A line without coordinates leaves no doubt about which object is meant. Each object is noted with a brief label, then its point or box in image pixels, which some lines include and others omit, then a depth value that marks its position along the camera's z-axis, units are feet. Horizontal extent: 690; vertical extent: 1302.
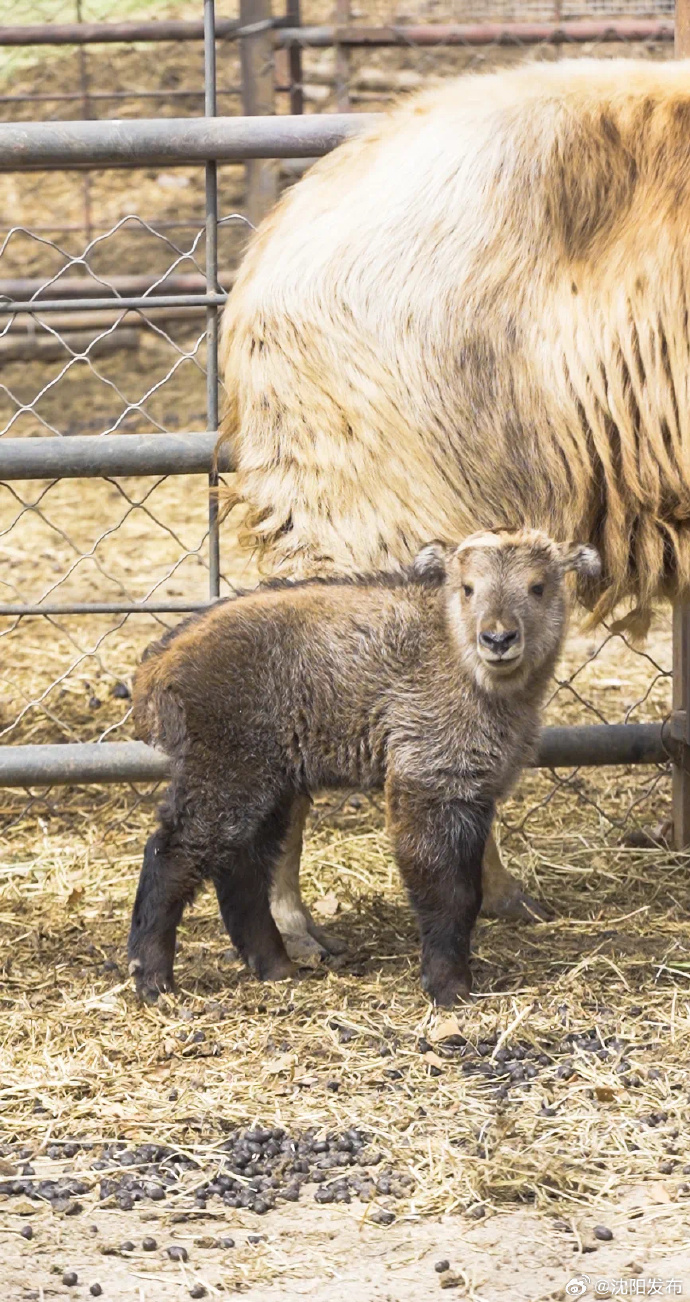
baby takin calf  23.58
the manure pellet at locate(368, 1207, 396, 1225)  18.33
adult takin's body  24.41
